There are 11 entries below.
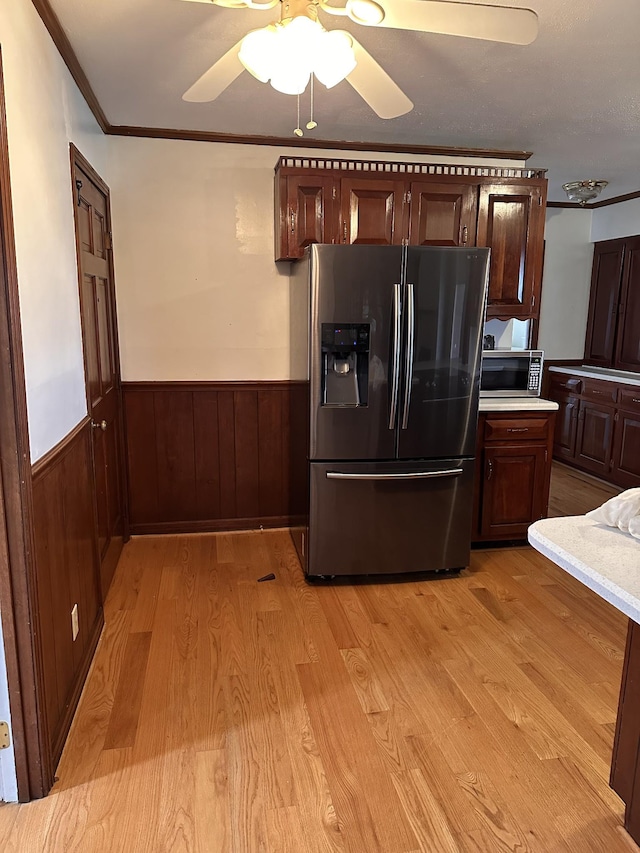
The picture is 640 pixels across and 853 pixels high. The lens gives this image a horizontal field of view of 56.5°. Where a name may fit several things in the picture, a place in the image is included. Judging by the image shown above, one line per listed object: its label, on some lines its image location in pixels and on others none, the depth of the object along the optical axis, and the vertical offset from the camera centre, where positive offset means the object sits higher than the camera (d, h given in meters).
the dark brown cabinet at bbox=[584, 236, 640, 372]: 5.15 +0.10
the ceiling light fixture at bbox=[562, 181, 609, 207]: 4.34 +0.93
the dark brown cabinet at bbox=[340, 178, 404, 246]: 3.38 +0.59
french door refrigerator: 2.92 -0.43
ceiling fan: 1.56 +0.76
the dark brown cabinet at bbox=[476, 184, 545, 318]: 3.52 +0.44
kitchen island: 1.21 -0.53
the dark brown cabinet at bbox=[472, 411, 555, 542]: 3.50 -0.91
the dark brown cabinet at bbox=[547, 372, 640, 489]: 4.71 -0.92
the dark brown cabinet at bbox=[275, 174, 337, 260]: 3.34 +0.57
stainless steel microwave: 3.80 -0.36
